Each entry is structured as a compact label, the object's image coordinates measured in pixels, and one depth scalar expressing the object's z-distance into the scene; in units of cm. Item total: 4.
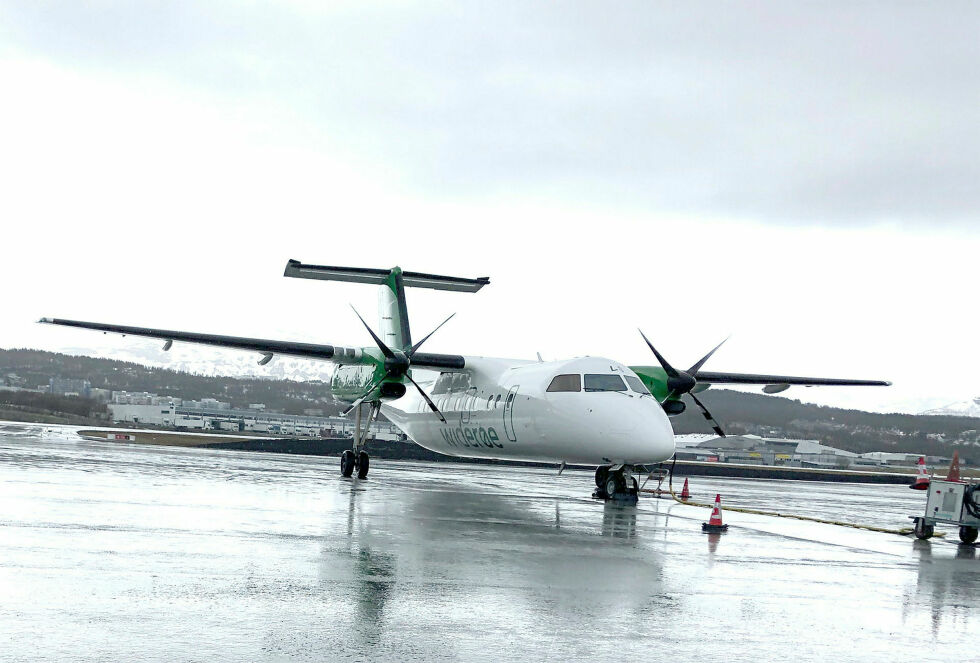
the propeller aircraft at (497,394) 1916
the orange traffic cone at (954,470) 1675
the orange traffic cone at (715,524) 1537
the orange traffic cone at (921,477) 1690
